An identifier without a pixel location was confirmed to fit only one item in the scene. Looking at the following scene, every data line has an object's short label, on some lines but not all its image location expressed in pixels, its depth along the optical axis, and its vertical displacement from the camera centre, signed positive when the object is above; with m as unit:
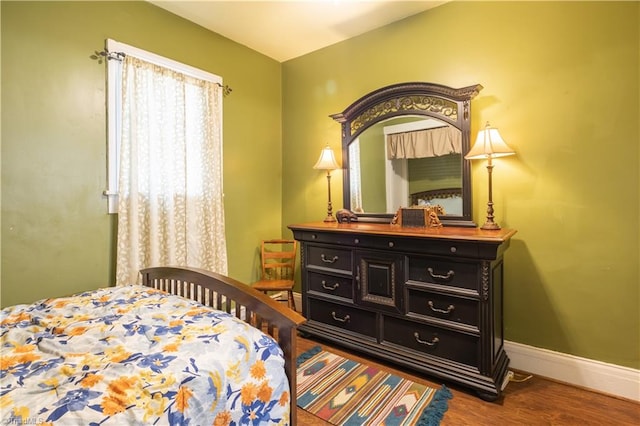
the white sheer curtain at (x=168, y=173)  2.26 +0.34
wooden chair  3.09 -0.51
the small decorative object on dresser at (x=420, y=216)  2.35 -0.02
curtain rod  2.17 +1.12
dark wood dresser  1.86 -0.56
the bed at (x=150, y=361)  0.87 -0.49
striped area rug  1.72 -1.09
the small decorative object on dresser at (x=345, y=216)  2.79 -0.01
